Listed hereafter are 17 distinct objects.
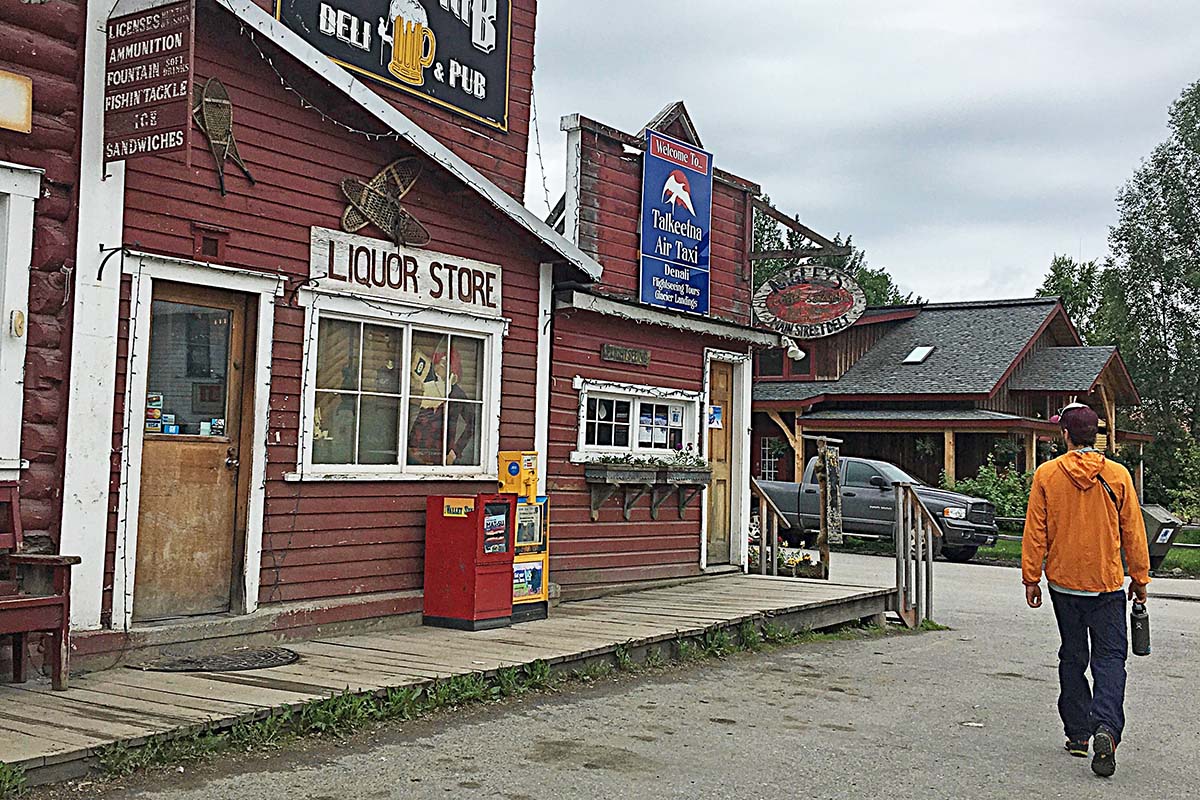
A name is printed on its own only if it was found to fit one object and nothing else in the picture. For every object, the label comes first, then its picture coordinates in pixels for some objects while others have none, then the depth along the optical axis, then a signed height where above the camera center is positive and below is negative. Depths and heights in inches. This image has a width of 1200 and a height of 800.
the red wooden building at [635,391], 447.8 +33.4
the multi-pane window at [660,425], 491.8 +20.8
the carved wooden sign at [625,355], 463.2 +45.7
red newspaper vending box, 362.0 -25.6
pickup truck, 861.8 -16.4
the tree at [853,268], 2125.6 +406.5
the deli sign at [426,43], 360.5 +128.9
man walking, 260.7 -16.0
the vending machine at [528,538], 378.3 -19.1
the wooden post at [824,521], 561.6 -17.7
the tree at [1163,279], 1451.8 +249.5
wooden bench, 247.9 -27.4
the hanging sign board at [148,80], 267.0 +84.0
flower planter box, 456.1 -1.9
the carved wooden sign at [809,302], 547.5 +78.4
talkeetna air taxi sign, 495.5 +102.1
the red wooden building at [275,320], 284.0 +39.4
